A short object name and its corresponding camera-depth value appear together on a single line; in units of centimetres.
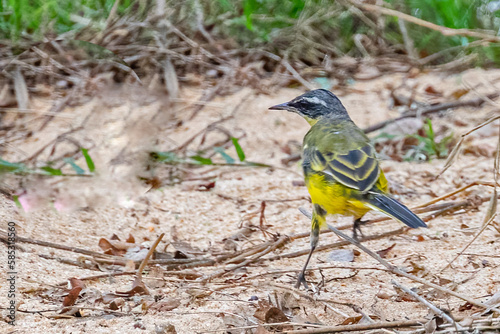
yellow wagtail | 694
